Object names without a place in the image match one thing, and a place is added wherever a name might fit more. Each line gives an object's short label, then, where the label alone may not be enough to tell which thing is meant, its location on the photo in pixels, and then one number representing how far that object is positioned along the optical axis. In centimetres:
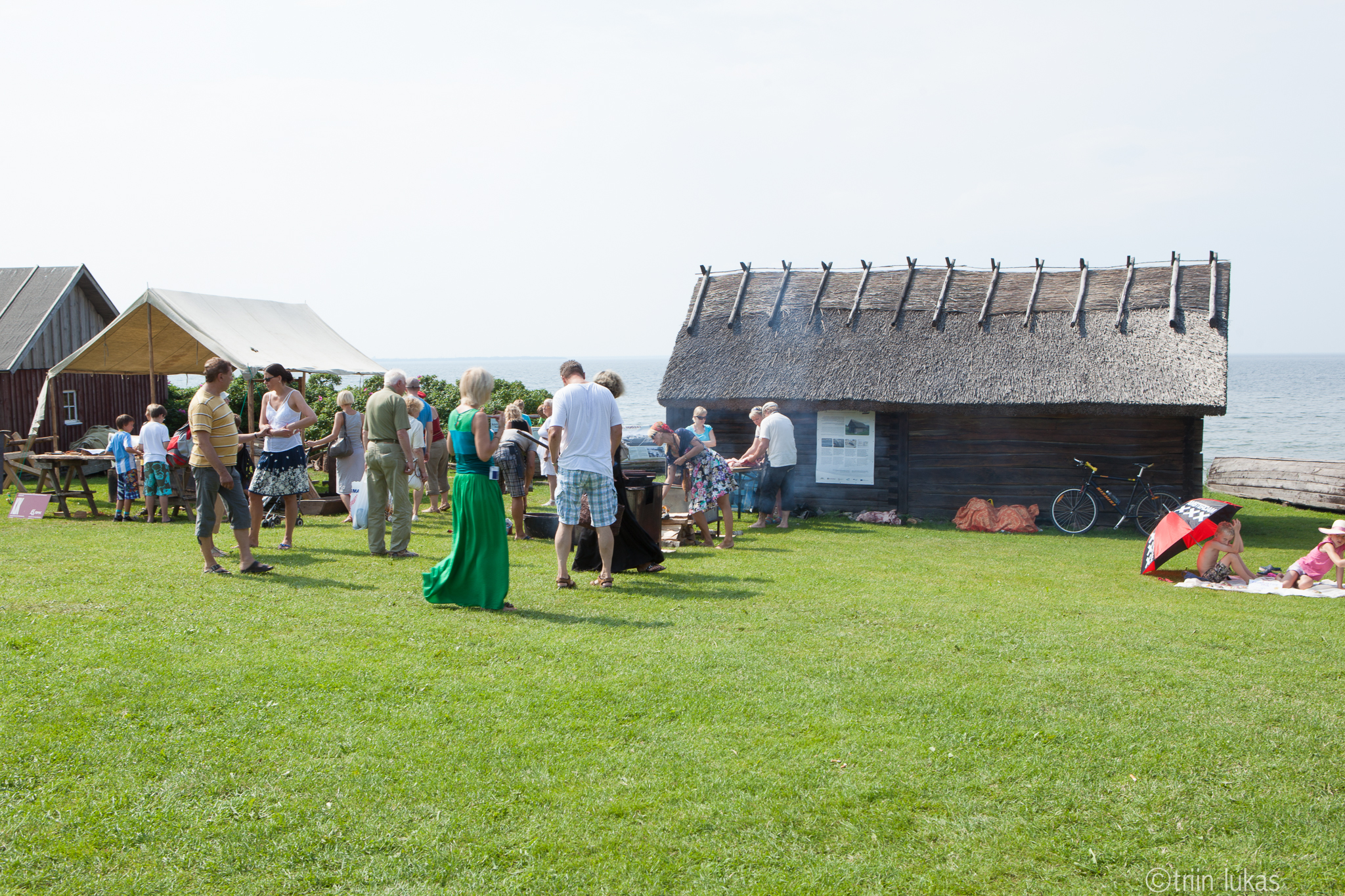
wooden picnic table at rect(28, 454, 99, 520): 1312
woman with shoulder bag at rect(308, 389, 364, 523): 1209
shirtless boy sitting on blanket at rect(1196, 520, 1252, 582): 953
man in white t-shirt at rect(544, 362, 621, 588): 764
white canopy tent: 1532
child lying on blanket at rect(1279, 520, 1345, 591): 924
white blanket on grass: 896
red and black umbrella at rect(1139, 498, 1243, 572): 946
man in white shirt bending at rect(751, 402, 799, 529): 1330
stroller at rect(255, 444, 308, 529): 1173
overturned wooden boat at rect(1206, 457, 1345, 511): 1919
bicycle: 1487
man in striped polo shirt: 781
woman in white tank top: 960
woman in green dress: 691
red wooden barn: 2164
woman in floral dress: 1122
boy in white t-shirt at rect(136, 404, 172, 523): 1216
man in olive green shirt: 909
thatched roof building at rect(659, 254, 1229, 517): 1504
